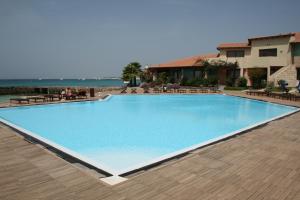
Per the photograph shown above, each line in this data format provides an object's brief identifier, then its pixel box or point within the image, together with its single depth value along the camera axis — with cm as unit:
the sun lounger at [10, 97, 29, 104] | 1798
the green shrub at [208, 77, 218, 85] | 3419
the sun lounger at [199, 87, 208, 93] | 2934
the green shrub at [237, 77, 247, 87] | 3238
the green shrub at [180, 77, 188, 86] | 3663
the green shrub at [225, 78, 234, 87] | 3359
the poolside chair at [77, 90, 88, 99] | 2224
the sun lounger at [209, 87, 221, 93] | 2922
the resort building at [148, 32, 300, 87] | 2882
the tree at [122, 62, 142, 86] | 3894
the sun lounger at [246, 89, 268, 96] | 2438
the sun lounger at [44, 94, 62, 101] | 2012
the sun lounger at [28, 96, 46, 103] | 1899
